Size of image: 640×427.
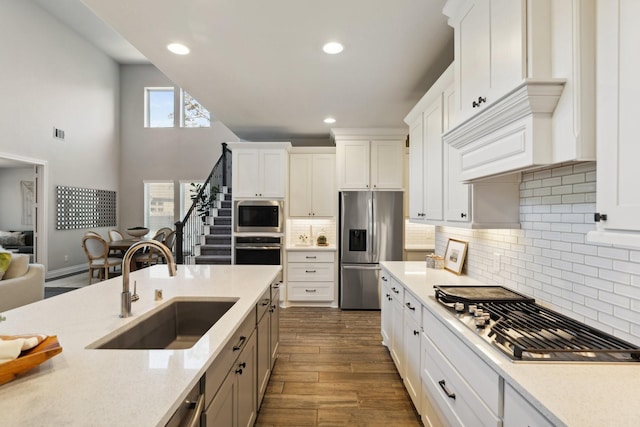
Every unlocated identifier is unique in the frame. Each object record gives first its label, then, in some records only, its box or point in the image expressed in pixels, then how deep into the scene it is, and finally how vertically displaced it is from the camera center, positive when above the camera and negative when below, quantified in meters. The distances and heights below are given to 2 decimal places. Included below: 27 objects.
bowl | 6.66 -0.40
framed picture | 2.74 -0.38
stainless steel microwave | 4.87 -0.06
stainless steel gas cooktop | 1.13 -0.50
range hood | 1.25 +0.39
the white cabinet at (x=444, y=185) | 2.08 +0.22
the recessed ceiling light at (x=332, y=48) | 2.48 +1.33
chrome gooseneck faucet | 1.50 -0.28
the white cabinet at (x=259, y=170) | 4.91 +0.68
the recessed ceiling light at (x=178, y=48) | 2.50 +1.33
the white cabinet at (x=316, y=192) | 5.12 +0.35
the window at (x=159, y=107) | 8.54 +2.90
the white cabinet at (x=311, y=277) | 4.89 -0.99
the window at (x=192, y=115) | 8.45 +2.65
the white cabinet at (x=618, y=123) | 0.92 +0.28
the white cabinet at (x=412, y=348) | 2.14 -0.99
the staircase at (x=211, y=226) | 5.35 -0.24
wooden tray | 0.90 -0.44
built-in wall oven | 4.83 -0.56
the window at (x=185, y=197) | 8.39 +0.43
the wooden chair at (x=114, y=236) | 7.09 -0.52
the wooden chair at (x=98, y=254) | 5.94 -0.79
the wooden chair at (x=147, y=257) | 6.12 -0.87
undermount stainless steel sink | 1.77 -0.64
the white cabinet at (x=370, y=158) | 4.76 +0.84
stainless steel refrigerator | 4.67 -0.38
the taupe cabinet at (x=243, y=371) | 1.24 -0.82
